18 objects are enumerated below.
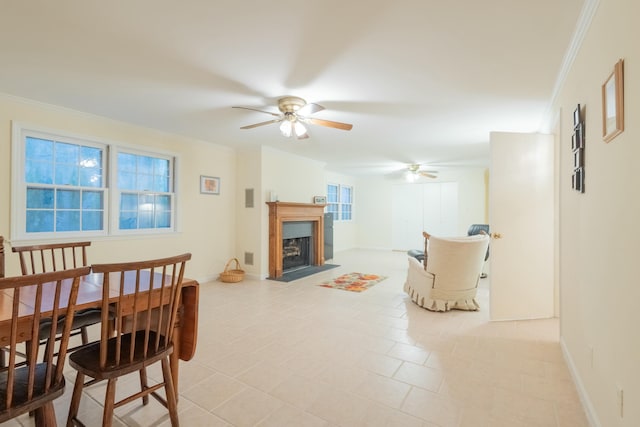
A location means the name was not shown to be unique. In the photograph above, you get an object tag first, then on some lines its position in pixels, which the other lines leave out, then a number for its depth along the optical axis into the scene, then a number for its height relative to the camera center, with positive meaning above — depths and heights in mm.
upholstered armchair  3656 -687
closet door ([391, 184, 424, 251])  9297 -69
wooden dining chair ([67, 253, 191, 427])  1461 -696
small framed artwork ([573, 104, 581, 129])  2143 +677
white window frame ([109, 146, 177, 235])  4066 +252
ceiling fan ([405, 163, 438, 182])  7375 +997
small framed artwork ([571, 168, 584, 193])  2060 +240
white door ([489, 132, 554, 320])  3418 +25
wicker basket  5238 -1017
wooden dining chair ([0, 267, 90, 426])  1144 -535
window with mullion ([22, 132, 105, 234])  3432 +314
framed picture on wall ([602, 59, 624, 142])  1395 +520
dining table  1546 -461
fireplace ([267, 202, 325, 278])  5652 -426
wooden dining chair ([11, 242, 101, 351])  1953 -545
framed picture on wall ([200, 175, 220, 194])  5234 +494
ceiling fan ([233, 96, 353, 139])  3184 +1043
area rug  5004 -1131
